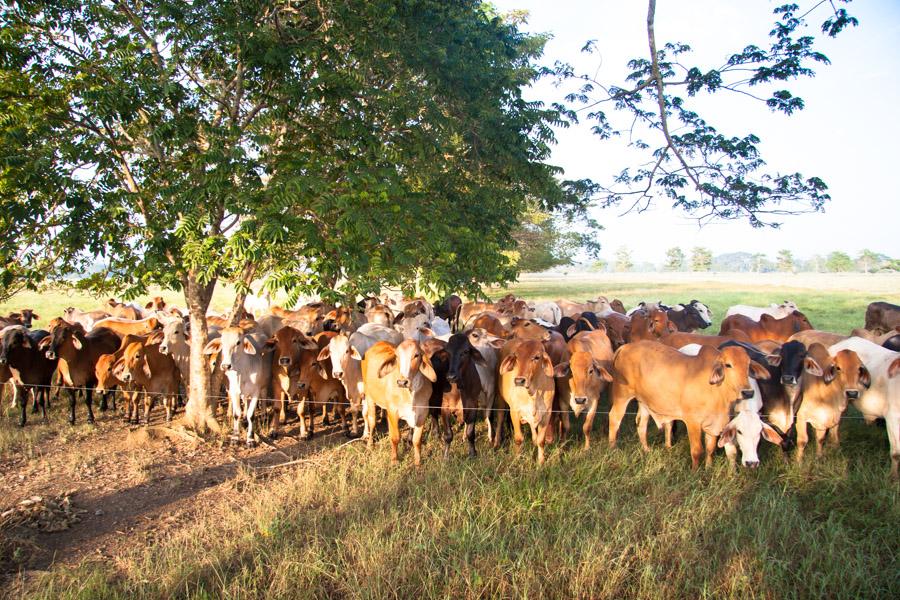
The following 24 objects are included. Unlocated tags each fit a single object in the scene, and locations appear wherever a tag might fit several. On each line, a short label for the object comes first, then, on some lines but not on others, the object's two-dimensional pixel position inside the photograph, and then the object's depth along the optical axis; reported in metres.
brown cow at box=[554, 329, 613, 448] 7.90
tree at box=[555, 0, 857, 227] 9.98
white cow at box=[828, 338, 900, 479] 7.09
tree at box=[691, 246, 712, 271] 120.62
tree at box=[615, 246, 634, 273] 160.62
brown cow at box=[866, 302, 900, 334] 12.36
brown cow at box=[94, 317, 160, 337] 12.84
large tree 7.16
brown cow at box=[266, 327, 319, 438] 9.54
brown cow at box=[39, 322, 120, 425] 10.35
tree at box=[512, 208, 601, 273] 37.56
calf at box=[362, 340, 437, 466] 7.60
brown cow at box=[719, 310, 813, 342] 11.99
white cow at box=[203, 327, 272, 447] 8.88
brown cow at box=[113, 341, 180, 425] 9.98
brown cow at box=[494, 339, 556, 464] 7.79
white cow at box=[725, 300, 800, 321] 14.02
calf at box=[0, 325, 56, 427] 10.29
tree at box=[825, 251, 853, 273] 101.38
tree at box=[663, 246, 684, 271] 133.75
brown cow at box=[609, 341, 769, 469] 7.09
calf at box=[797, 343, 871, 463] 7.41
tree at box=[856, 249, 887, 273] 93.62
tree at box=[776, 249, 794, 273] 113.06
